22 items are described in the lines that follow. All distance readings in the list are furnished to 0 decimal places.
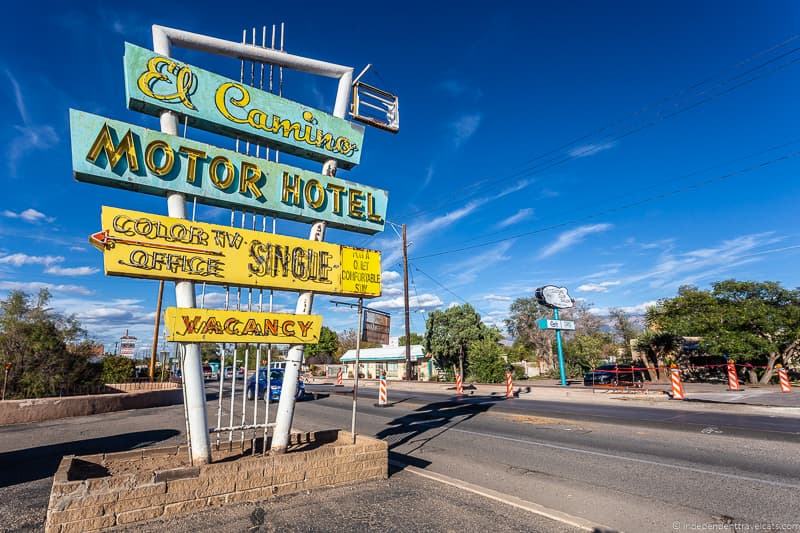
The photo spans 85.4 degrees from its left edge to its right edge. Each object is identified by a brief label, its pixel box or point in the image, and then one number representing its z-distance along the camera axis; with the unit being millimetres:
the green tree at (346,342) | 88638
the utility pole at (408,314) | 35897
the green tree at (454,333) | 38594
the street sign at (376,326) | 8156
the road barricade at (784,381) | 20488
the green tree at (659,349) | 31766
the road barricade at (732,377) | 22016
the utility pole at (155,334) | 26734
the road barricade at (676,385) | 18125
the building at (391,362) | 46969
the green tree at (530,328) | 57712
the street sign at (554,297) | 29031
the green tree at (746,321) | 25906
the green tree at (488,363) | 33903
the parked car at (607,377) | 29130
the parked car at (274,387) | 19531
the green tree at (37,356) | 16547
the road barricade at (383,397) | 18666
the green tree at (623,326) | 49625
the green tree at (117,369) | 23188
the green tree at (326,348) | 78250
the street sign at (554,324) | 27078
